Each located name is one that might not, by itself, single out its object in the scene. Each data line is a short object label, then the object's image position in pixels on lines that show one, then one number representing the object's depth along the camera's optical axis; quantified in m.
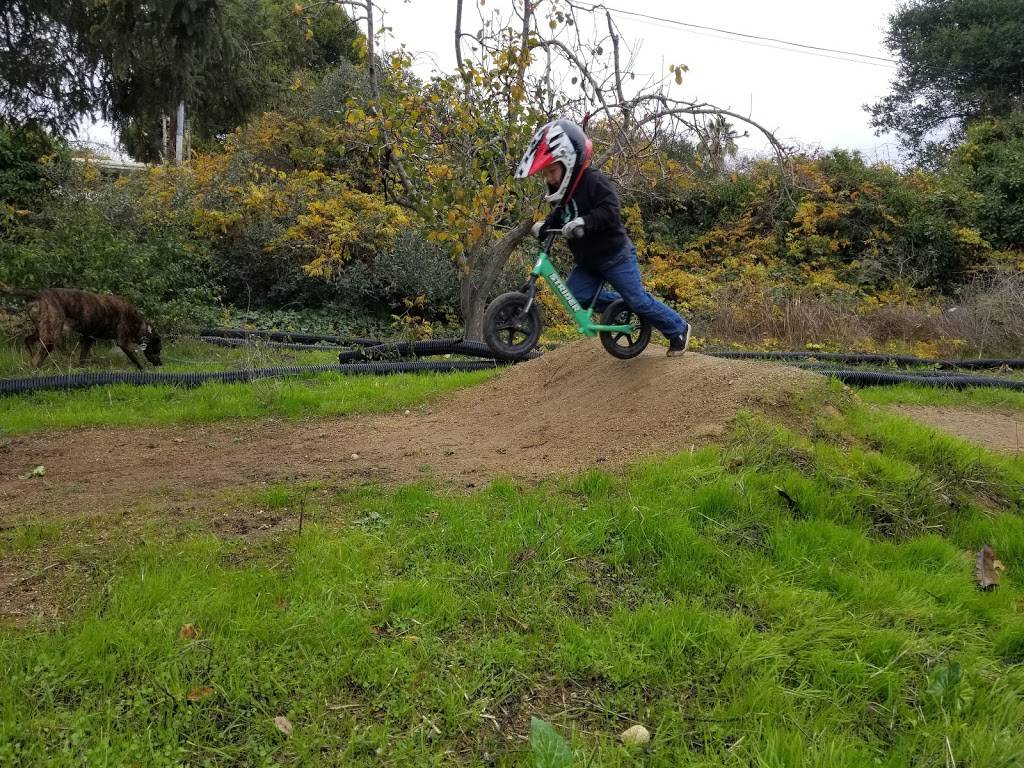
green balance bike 5.81
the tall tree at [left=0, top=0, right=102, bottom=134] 6.68
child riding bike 5.31
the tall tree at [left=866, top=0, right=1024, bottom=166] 23.17
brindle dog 7.66
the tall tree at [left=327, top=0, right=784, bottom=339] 7.14
